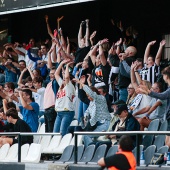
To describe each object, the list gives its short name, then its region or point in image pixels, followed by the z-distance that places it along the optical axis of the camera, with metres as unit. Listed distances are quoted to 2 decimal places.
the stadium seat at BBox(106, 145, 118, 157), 17.77
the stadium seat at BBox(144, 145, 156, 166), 17.00
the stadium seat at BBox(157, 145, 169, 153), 16.86
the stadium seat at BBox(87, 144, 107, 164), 18.25
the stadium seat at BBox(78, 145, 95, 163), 18.70
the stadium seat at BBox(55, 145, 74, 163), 19.42
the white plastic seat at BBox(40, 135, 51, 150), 21.25
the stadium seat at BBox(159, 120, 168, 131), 18.28
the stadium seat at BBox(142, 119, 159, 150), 17.42
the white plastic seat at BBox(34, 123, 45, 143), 21.17
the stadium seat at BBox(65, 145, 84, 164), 19.02
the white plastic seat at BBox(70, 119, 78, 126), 21.59
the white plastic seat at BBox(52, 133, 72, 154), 20.59
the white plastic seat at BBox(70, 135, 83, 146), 19.25
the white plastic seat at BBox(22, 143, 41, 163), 20.23
